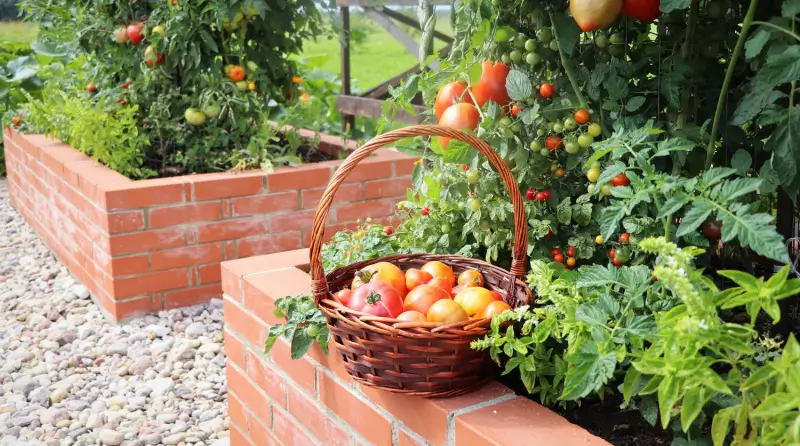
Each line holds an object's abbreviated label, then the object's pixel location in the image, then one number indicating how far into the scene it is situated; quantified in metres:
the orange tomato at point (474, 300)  1.41
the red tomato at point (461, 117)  1.64
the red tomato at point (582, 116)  1.46
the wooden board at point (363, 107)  5.13
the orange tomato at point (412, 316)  1.34
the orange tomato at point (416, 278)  1.54
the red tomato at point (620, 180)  1.34
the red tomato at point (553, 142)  1.55
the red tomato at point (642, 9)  1.32
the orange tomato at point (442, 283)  1.53
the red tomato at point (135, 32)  3.51
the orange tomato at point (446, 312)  1.34
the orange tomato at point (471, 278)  1.54
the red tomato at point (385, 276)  1.51
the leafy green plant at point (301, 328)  1.57
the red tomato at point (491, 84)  1.65
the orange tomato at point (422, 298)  1.42
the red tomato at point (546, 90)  1.55
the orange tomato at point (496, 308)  1.36
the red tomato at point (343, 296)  1.45
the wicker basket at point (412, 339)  1.26
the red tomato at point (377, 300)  1.37
